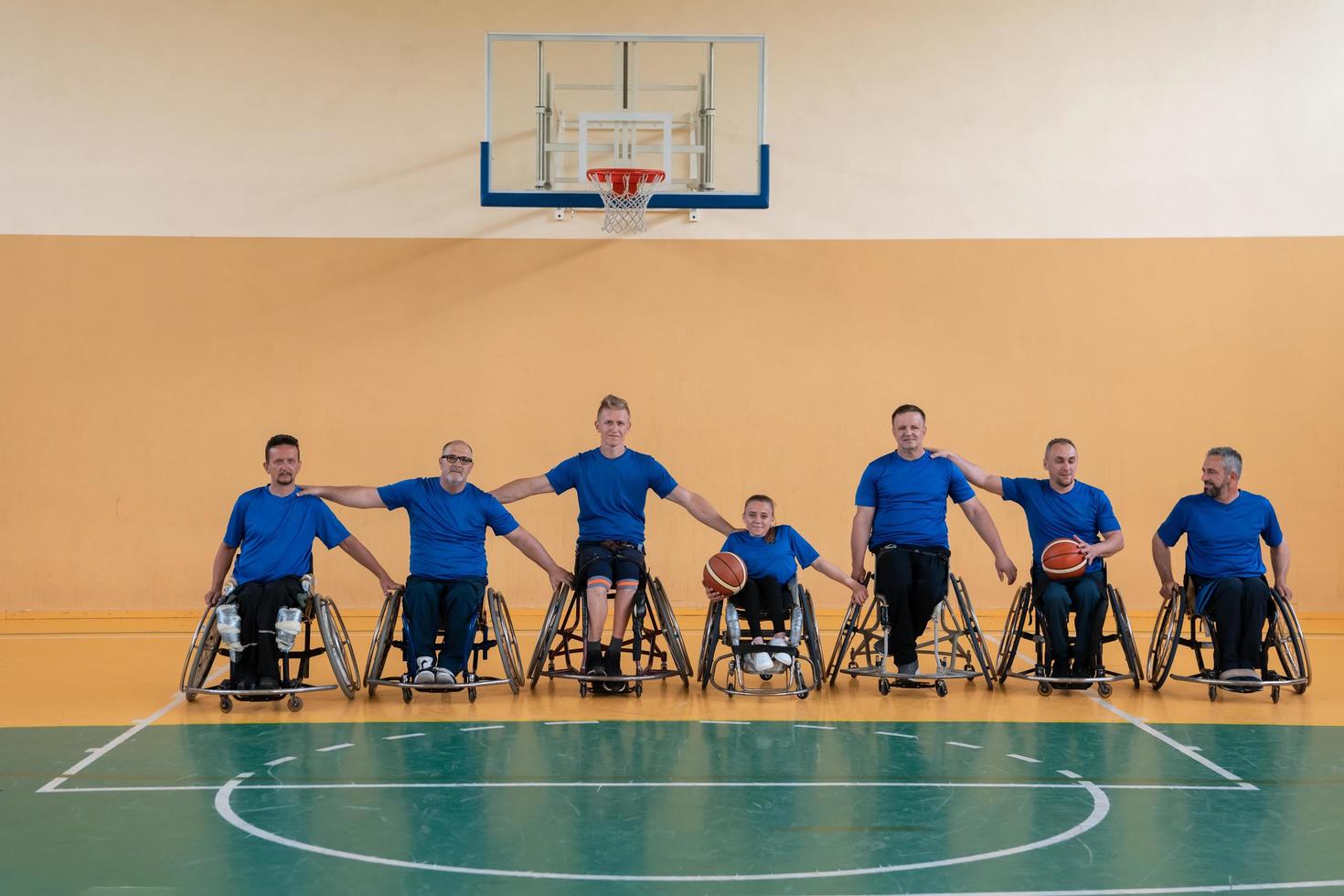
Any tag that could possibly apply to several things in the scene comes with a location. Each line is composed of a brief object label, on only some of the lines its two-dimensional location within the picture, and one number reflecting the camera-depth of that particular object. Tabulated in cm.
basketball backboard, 855
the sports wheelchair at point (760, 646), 618
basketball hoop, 791
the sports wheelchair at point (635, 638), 621
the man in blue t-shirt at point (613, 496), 630
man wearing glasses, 603
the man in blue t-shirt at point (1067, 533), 623
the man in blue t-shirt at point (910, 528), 635
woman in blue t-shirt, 626
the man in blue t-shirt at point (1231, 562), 618
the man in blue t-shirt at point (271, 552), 593
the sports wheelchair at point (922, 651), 629
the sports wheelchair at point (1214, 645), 616
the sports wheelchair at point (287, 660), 587
